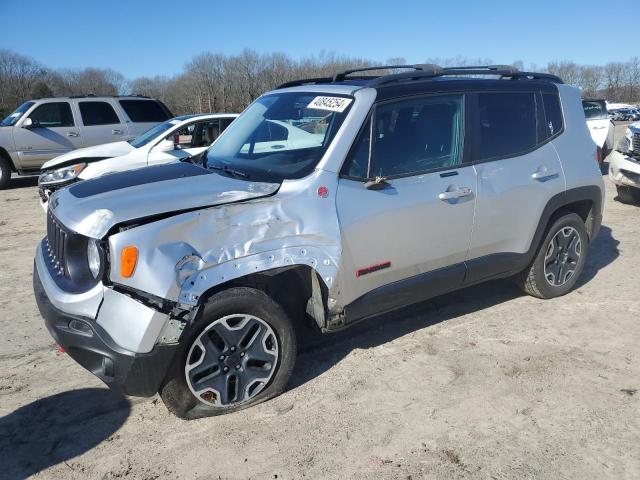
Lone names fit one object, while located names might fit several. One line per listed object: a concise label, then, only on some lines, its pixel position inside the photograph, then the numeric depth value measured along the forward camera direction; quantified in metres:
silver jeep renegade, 2.91
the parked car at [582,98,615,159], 12.27
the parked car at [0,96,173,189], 12.31
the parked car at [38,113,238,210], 8.06
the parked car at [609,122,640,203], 8.59
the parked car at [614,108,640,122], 45.59
